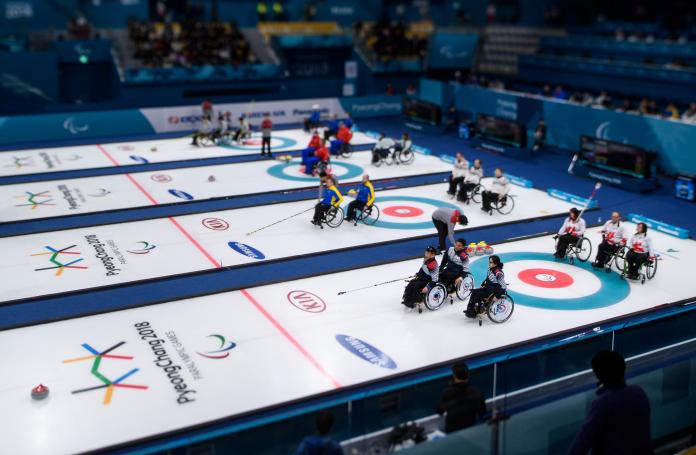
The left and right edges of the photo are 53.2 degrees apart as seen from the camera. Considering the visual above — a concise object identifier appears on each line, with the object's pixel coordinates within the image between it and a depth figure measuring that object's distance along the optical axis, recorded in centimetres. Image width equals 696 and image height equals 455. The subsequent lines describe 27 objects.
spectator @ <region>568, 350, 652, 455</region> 607
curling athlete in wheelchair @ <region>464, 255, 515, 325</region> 1294
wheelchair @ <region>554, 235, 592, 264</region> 1645
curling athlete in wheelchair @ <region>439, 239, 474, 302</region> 1402
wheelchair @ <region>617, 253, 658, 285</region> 1550
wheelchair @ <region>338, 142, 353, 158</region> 2801
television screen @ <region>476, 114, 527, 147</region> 2872
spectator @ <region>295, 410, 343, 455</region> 658
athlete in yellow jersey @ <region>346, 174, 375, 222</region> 1897
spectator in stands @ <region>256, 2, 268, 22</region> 4518
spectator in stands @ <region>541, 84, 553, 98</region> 3555
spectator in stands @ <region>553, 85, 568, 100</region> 3552
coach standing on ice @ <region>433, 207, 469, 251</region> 1656
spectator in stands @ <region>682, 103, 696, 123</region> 2888
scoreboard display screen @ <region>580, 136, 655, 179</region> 2378
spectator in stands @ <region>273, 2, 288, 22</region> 4553
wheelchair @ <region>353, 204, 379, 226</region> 1952
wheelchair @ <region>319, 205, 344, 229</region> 1905
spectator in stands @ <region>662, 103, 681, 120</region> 2944
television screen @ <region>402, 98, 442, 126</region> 3369
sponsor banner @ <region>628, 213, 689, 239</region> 1902
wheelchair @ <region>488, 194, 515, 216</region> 2056
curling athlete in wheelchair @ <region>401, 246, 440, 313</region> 1364
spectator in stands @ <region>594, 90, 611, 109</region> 3244
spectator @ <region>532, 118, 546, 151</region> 2959
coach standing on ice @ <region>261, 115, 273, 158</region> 2709
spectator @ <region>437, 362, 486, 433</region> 789
